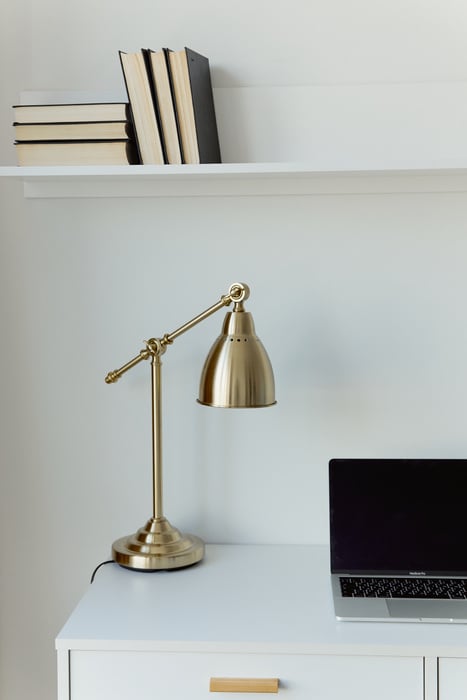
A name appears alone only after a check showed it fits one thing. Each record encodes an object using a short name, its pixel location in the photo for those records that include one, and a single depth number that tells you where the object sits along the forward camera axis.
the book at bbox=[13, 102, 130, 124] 1.56
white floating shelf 1.63
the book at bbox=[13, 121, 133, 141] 1.56
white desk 1.32
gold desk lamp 1.53
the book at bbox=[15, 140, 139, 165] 1.57
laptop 1.58
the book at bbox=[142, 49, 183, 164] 1.54
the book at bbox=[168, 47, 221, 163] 1.54
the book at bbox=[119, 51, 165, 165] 1.55
